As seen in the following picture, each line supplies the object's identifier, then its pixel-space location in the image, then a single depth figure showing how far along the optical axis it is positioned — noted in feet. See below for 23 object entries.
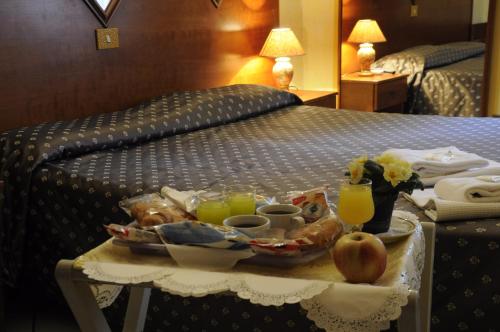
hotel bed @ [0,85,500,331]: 5.60
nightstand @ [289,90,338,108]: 12.98
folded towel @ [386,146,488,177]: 6.94
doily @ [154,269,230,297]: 3.74
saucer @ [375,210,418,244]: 4.28
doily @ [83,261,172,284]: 3.91
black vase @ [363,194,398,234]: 4.41
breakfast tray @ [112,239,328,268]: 3.96
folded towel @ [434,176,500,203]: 5.91
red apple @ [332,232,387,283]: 3.64
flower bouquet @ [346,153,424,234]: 4.38
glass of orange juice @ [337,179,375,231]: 4.22
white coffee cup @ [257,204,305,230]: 4.42
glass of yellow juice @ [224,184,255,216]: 4.62
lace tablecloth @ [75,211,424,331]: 3.53
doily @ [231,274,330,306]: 3.59
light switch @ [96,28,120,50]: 9.92
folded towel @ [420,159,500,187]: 6.73
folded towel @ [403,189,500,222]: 5.72
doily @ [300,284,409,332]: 3.47
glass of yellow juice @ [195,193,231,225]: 4.53
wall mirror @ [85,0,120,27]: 9.78
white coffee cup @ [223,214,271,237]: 4.33
